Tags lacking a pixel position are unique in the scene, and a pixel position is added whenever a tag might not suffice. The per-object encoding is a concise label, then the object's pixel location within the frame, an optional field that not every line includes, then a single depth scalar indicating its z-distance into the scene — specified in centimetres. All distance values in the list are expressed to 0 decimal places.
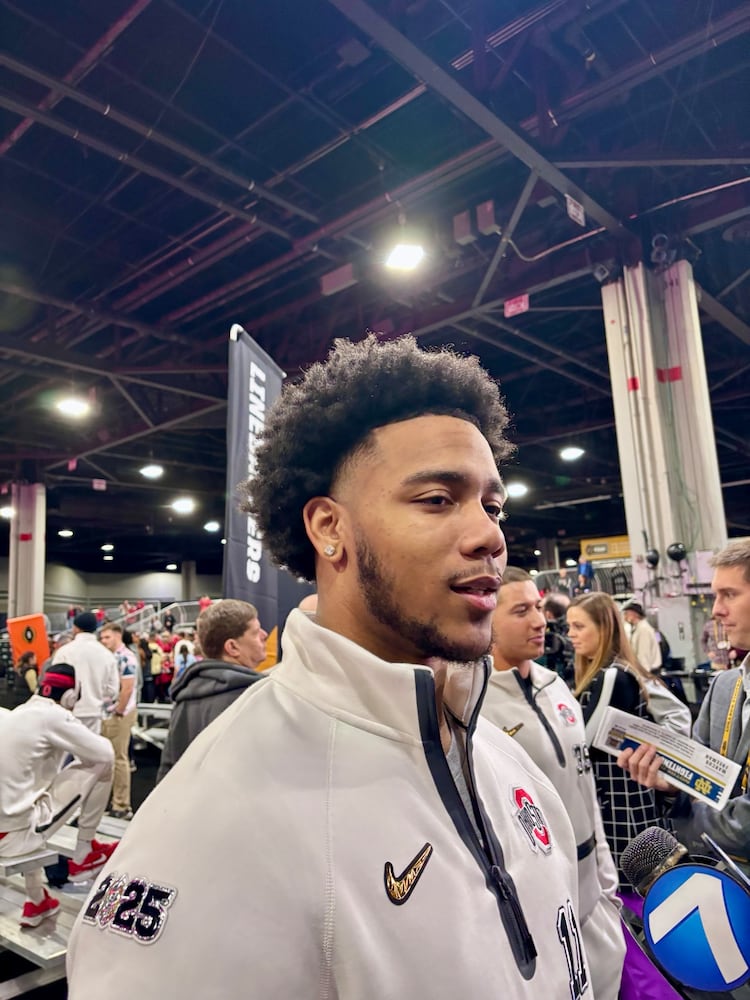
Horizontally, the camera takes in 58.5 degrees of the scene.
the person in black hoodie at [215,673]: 268
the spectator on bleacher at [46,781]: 347
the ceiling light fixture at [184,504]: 1636
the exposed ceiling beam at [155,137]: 454
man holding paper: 204
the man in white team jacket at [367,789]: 65
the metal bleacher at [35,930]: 323
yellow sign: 1357
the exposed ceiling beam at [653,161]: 544
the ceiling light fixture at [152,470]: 1312
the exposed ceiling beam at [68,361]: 824
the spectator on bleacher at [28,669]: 472
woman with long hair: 297
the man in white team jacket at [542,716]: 201
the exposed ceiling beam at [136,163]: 489
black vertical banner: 329
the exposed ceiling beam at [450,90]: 403
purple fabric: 172
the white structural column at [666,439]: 632
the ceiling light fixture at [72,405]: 946
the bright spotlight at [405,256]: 636
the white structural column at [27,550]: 1323
